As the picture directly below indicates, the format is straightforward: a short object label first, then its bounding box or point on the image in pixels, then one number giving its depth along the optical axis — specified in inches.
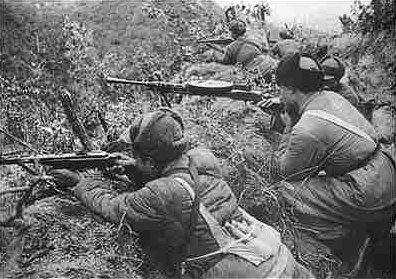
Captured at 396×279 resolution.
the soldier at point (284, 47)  379.2
